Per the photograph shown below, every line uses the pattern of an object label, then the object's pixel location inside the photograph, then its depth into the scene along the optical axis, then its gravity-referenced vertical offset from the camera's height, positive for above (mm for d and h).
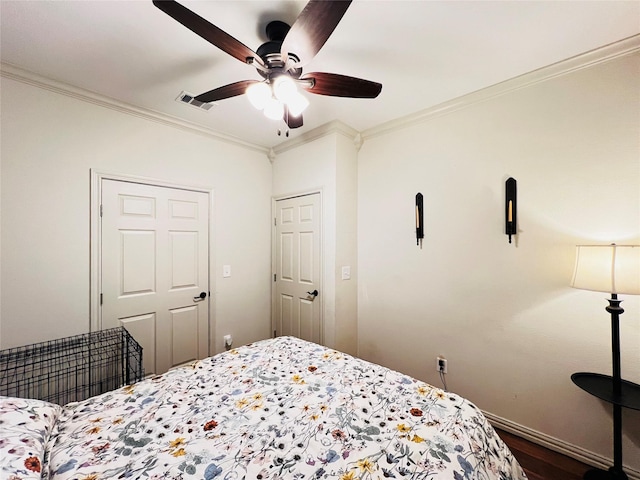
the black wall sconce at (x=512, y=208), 1943 +232
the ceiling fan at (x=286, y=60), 1015 +874
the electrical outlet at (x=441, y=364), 2272 -1059
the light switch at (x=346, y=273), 2734 -331
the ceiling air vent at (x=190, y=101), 2146 +1179
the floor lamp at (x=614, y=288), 1349 -254
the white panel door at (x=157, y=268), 2250 -246
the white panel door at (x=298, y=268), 2828 -303
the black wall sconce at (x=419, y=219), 2410 +192
